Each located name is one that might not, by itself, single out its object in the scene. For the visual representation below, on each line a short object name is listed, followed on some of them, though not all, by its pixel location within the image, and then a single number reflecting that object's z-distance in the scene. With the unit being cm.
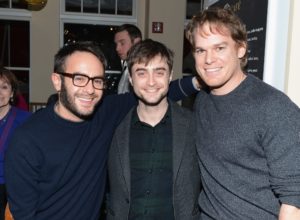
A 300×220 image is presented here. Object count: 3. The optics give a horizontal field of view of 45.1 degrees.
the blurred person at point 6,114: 279
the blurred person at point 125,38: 382
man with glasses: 183
